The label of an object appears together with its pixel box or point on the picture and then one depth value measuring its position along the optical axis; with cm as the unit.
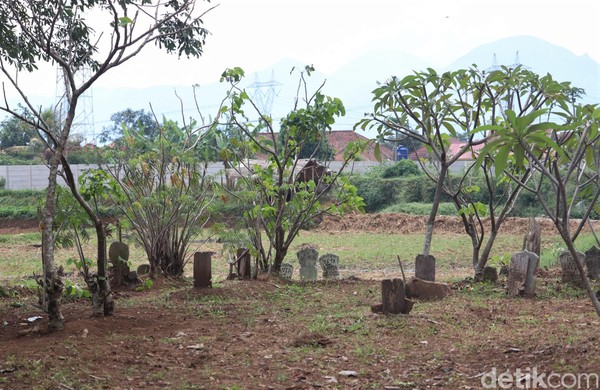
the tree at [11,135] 4534
